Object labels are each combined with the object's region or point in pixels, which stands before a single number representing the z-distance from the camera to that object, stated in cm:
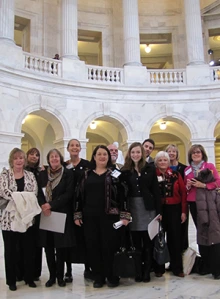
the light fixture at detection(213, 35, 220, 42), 2376
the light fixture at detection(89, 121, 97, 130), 1809
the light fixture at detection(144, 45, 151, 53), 2325
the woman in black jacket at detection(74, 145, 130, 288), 489
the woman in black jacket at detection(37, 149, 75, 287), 496
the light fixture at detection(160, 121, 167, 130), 1856
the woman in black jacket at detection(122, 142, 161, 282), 512
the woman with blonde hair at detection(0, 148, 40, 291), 483
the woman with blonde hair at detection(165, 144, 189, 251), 594
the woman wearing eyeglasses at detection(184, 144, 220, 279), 528
